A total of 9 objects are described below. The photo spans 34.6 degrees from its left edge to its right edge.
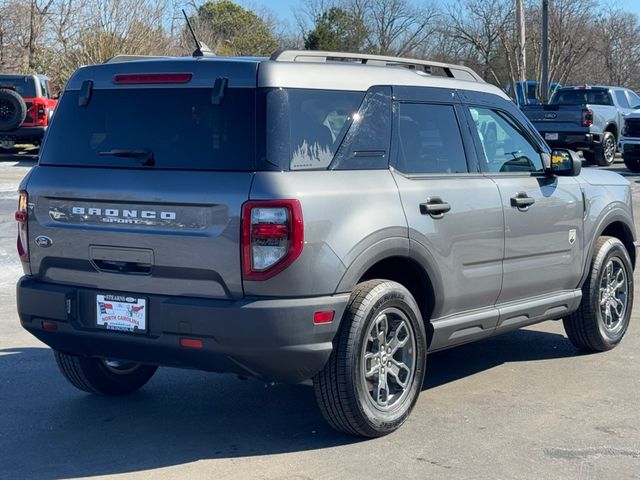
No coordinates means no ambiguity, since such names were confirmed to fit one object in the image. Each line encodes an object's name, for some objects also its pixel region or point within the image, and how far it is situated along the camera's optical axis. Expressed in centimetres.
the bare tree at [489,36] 3934
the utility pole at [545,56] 3117
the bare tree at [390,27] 4519
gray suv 488
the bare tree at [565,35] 3916
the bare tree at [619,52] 4309
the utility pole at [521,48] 3120
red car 2430
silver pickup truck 2409
